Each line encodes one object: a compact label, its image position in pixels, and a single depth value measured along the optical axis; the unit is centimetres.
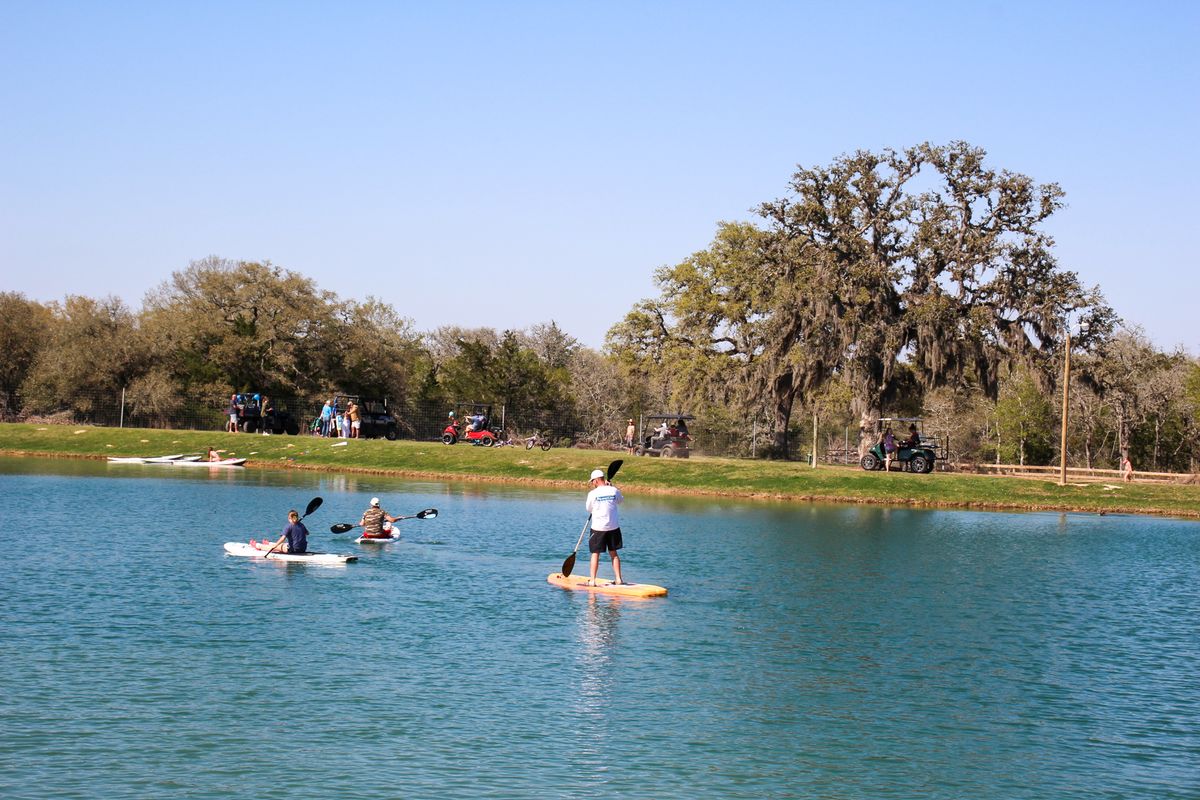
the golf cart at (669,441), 5972
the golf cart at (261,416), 6862
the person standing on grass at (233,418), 6712
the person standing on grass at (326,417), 6688
